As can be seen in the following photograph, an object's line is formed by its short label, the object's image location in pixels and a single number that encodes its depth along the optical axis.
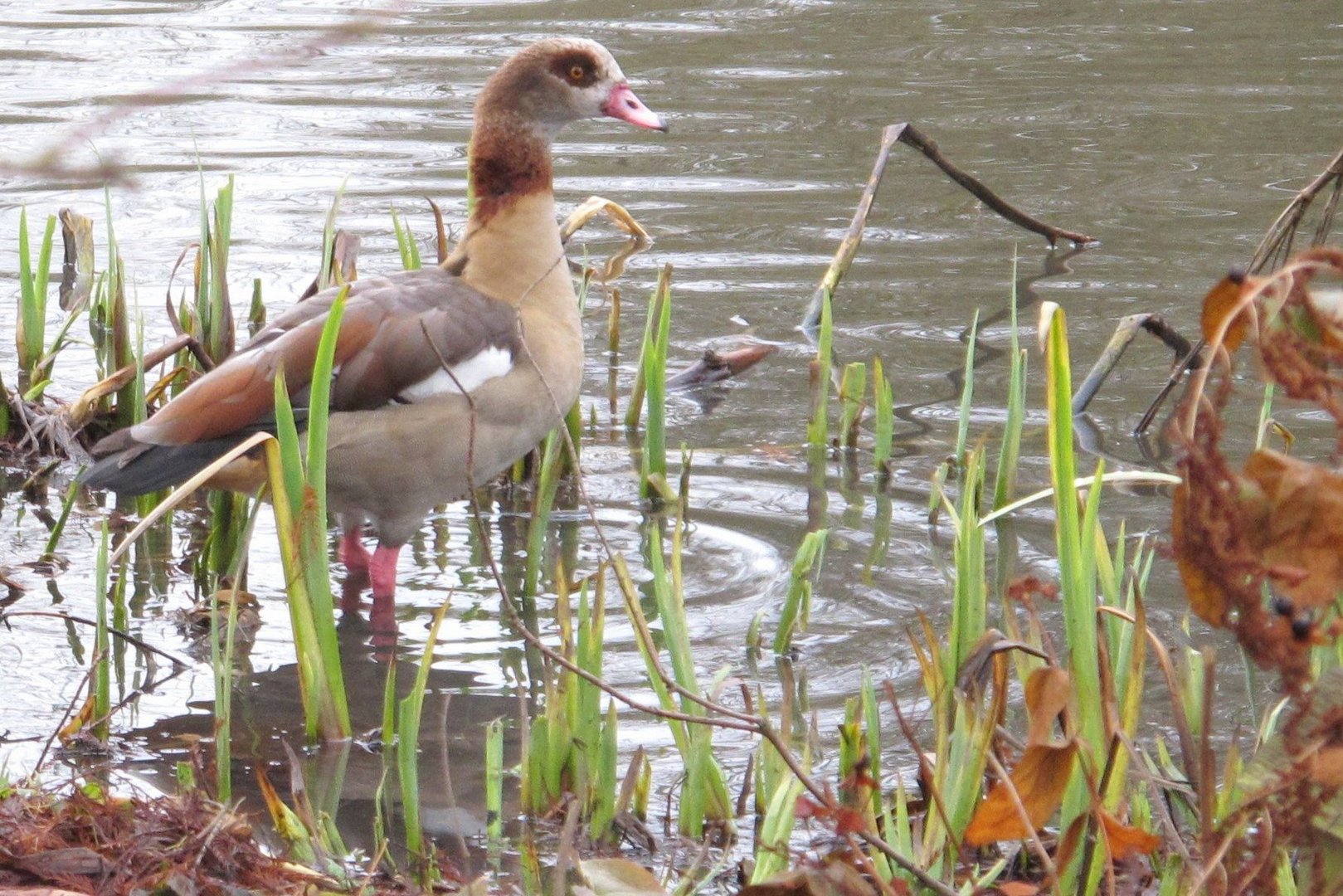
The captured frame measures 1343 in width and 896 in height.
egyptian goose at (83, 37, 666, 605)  8.24
